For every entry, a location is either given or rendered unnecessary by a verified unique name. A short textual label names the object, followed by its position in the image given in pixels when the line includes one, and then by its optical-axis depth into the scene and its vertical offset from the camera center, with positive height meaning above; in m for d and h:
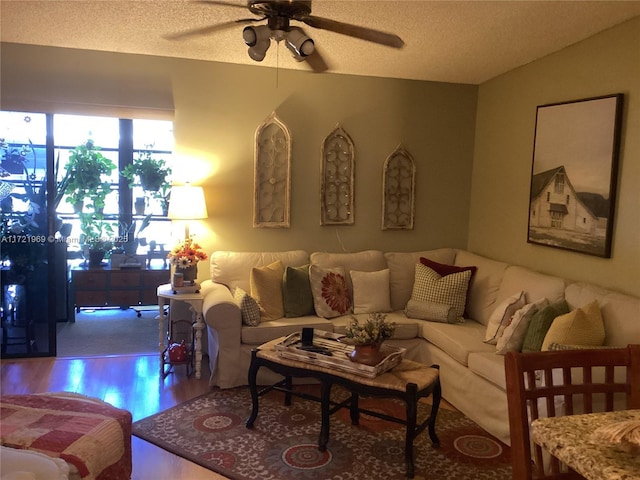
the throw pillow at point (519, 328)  3.36 -0.79
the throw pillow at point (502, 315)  3.62 -0.76
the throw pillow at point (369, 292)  4.46 -0.79
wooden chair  1.49 -0.54
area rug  2.85 -1.45
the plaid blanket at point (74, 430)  1.99 -0.96
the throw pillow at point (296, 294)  4.23 -0.78
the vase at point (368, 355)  2.97 -0.88
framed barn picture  3.46 +0.23
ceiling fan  2.57 +0.86
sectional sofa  3.25 -0.86
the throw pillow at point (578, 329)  2.94 -0.69
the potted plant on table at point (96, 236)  6.18 -0.56
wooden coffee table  2.81 -1.03
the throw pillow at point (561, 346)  2.85 -0.76
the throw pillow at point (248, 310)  3.91 -0.85
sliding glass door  4.32 -0.40
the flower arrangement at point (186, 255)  4.21 -0.49
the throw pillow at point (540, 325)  3.22 -0.73
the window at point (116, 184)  6.34 +0.08
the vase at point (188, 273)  4.27 -0.64
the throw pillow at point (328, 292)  4.29 -0.77
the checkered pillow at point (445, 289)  4.30 -0.72
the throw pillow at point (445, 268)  4.47 -0.57
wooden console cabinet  6.01 -1.10
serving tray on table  2.95 -0.92
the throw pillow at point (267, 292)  4.12 -0.76
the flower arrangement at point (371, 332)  2.95 -0.74
